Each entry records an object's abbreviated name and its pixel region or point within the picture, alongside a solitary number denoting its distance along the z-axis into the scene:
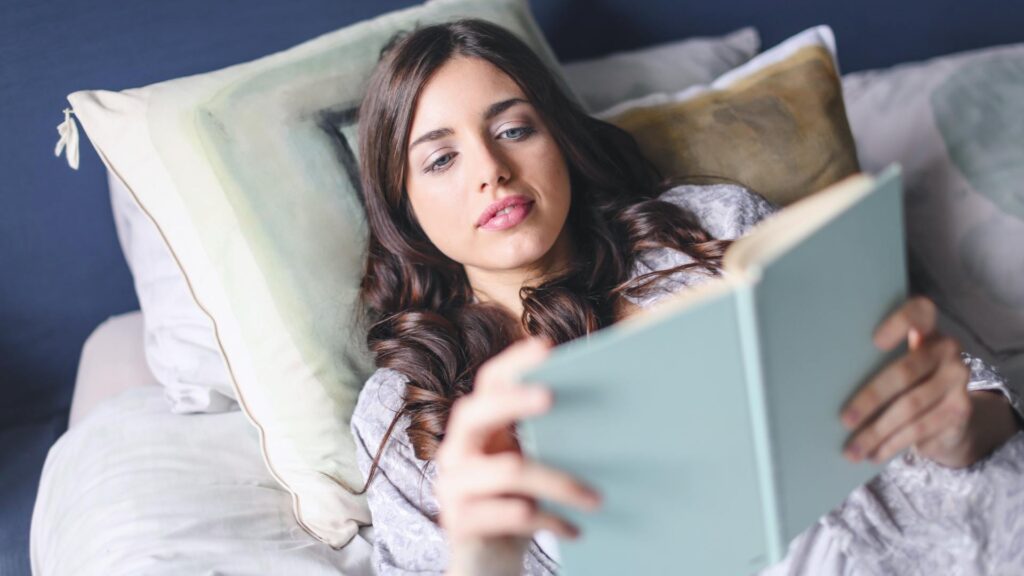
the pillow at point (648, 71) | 1.62
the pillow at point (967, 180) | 1.38
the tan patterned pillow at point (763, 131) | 1.40
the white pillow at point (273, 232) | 1.21
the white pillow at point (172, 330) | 1.36
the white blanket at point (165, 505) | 1.10
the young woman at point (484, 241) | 1.11
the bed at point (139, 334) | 1.14
